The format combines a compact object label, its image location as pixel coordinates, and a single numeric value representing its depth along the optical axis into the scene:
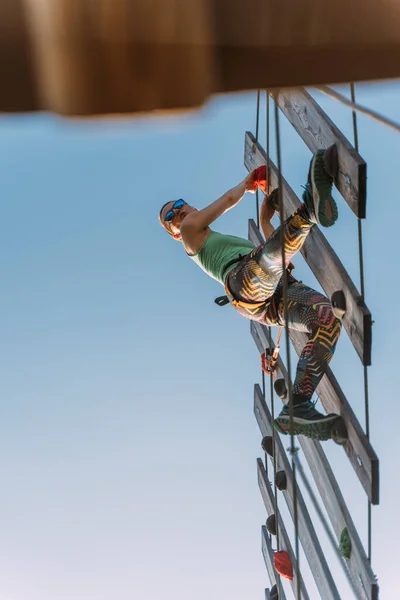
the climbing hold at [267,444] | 7.78
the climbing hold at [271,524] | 7.93
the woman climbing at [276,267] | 5.28
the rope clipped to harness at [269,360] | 7.23
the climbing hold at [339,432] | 5.28
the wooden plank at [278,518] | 7.12
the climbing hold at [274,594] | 8.19
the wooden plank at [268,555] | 8.16
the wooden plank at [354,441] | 4.83
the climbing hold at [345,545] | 5.52
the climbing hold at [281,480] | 7.29
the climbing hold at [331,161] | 4.94
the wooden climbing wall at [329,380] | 4.82
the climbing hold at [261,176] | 6.77
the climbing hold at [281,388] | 6.17
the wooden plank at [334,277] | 4.80
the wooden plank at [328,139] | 4.57
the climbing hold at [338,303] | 5.13
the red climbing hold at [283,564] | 7.18
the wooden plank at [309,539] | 6.23
